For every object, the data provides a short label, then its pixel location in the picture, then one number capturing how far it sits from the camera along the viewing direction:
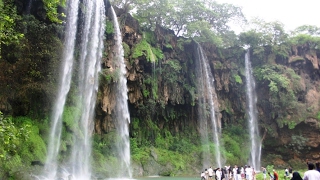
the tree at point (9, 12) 11.85
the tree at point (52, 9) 14.95
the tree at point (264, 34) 31.48
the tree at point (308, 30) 33.00
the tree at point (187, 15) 25.89
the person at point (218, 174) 15.06
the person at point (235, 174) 15.69
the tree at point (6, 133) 8.29
